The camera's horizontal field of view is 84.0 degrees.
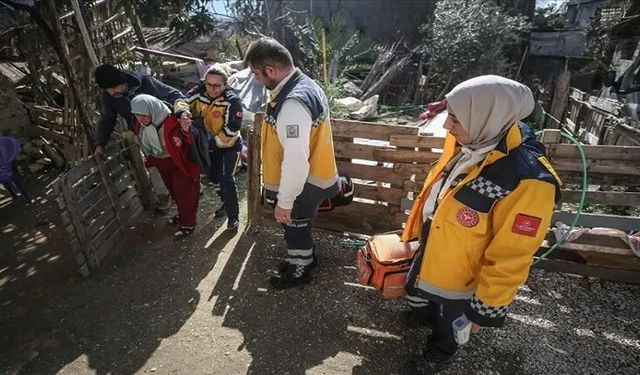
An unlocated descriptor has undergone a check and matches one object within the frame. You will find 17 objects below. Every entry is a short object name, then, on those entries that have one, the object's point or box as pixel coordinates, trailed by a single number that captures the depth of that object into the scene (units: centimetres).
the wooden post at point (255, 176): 386
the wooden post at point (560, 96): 838
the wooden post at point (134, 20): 483
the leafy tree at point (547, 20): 1356
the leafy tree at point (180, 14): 516
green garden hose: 277
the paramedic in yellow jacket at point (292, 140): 243
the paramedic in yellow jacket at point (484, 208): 166
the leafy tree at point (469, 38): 1027
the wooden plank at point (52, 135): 581
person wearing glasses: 373
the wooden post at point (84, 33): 432
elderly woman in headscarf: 351
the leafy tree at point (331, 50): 1109
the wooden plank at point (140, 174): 436
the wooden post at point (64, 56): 385
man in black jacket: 362
